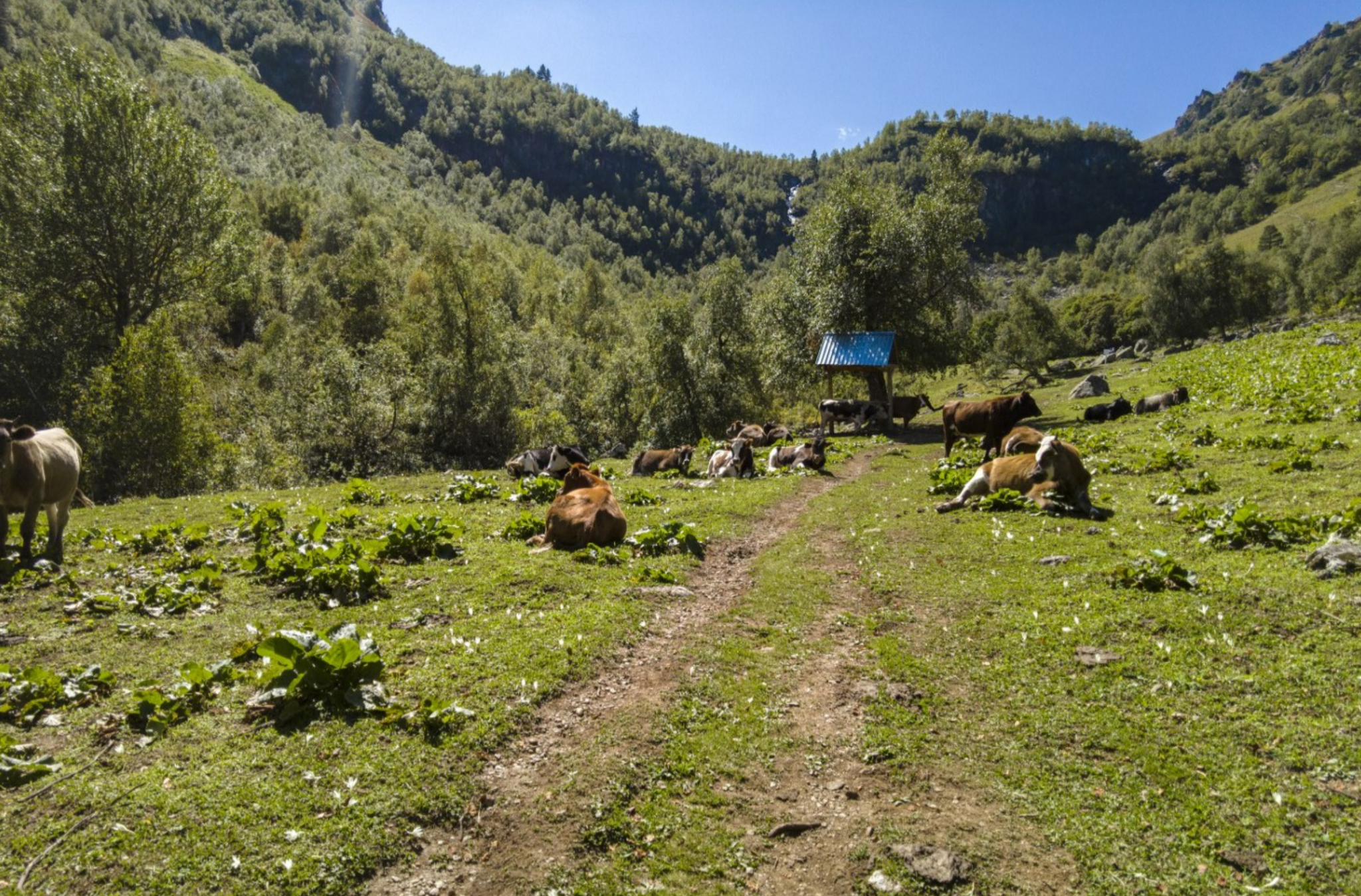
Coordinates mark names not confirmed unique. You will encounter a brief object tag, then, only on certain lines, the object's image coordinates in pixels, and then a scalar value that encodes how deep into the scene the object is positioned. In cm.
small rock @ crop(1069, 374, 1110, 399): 3812
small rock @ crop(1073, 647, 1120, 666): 711
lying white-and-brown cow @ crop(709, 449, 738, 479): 2300
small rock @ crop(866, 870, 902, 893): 462
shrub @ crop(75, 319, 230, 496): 2339
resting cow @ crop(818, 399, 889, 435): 3522
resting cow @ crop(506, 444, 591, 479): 2192
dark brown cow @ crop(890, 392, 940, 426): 3562
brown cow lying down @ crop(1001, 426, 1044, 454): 1602
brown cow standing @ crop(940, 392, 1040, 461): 2148
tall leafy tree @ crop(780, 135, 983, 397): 3681
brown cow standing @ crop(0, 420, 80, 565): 1058
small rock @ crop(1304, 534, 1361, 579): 788
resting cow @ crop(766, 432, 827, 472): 2334
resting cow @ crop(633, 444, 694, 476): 2444
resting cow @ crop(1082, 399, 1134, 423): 2762
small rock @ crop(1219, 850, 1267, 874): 441
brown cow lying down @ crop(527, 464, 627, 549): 1252
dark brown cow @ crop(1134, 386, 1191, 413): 2714
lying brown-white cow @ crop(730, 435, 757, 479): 2292
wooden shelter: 3338
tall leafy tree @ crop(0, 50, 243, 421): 2886
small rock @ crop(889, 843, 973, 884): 467
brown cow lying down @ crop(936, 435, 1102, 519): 1323
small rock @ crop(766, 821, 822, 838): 529
